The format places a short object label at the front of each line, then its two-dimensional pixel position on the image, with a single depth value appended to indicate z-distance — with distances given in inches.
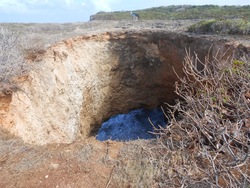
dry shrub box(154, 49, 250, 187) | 73.0
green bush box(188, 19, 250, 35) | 256.8
